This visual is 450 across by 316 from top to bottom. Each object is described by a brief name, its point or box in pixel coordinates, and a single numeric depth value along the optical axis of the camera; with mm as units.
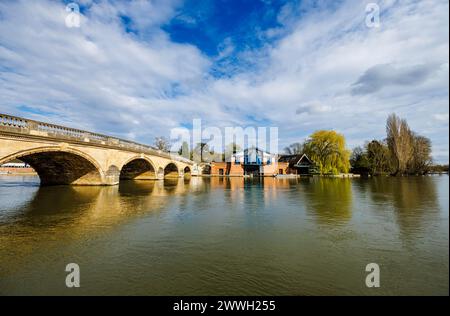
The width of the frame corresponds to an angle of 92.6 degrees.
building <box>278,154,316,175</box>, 56228
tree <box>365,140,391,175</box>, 57500
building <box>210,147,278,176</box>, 56156
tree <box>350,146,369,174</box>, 60619
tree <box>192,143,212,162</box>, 75175
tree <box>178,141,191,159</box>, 76650
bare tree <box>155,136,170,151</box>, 72000
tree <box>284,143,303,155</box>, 90650
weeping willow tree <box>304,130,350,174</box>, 47781
